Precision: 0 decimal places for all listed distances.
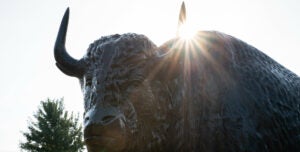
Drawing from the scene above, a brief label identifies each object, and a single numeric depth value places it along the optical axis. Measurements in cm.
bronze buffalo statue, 302
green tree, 2334
